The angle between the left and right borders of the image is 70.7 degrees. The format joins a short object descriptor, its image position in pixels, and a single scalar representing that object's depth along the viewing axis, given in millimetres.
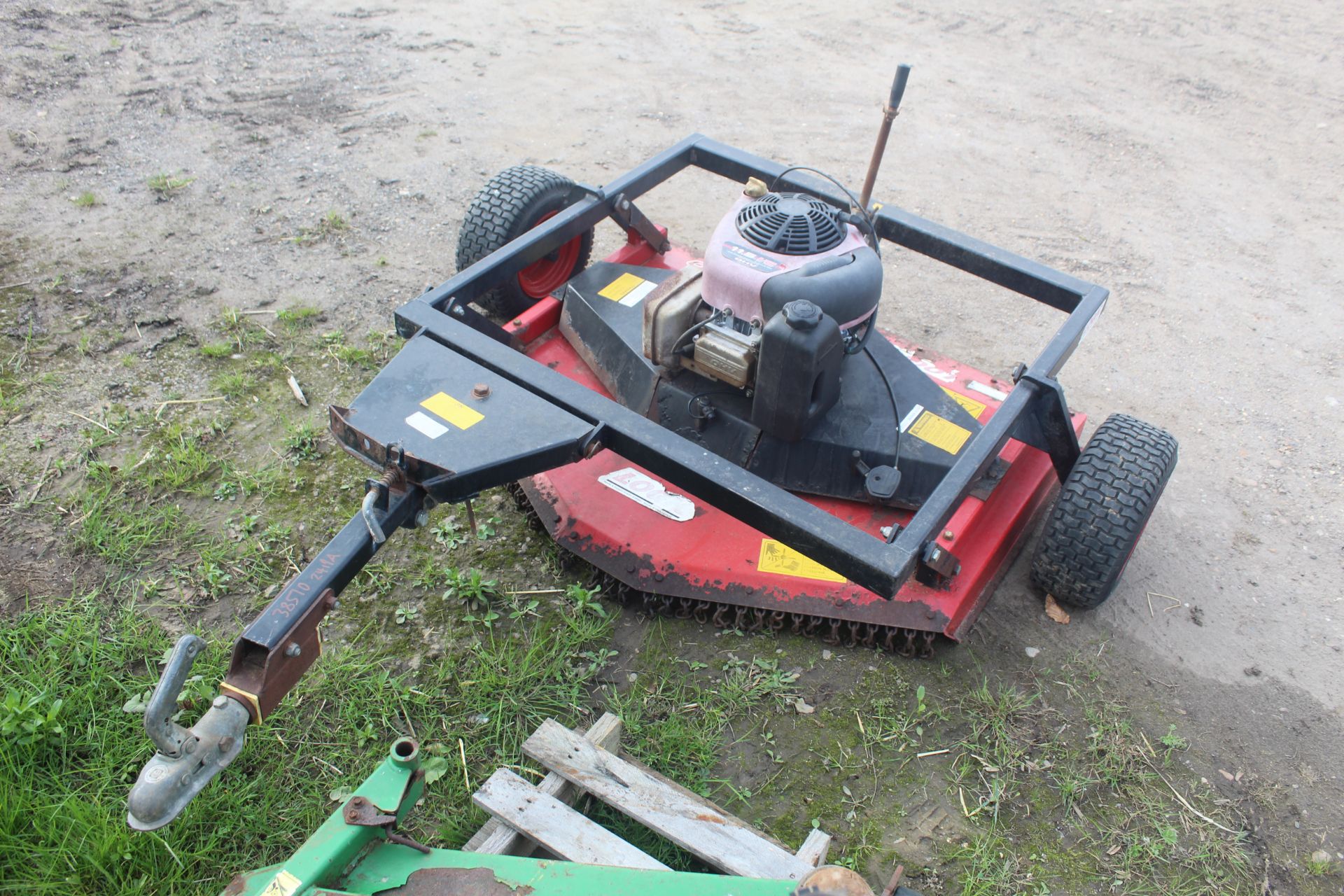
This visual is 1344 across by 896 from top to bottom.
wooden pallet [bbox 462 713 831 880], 2049
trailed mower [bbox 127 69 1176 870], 2074
